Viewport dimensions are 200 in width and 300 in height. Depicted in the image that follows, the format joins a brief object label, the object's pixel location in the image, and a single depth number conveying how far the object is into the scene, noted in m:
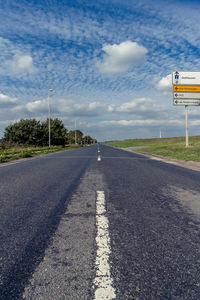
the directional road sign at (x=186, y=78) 20.95
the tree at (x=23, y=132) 48.09
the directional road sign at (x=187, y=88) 21.05
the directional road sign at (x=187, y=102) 20.95
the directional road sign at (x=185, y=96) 20.95
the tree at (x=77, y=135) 100.54
